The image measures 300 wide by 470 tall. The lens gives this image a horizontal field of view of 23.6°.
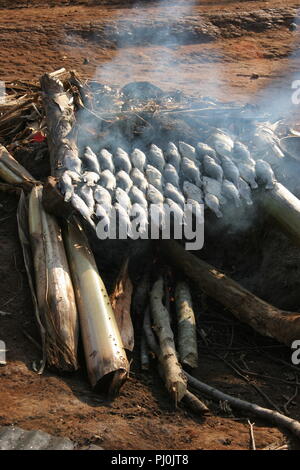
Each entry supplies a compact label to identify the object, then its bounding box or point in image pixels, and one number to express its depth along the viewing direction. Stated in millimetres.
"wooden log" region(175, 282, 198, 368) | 5359
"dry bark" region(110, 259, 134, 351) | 5449
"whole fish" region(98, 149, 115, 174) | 6266
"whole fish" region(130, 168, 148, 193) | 6180
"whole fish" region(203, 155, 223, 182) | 6348
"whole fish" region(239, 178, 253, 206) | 6223
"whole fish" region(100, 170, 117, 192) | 6047
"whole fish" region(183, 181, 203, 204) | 6168
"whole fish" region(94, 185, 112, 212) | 5844
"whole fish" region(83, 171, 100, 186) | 5965
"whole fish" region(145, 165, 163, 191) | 6238
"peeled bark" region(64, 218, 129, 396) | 4887
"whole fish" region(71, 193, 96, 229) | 5641
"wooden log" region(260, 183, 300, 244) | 6125
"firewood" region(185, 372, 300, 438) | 4727
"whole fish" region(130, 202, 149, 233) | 5821
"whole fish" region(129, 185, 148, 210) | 6012
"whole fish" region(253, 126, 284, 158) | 6699
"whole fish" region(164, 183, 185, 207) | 6118
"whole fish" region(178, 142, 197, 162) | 6512
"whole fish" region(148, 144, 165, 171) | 6418
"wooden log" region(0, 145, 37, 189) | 6457
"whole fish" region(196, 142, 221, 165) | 6511
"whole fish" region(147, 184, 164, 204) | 6071
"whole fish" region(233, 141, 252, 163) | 6547
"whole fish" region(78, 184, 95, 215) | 5762
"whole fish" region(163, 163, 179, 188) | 6289
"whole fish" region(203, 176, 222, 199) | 6211
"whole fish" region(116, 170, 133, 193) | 6121
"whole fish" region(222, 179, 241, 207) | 6199
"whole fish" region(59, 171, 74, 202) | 5768
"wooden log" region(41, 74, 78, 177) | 6273
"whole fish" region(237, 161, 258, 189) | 6344
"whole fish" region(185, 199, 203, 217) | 6051
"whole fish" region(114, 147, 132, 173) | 6320
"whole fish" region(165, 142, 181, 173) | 6434
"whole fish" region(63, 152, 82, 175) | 6098
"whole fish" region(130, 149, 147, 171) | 6371
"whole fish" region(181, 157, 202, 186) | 6320
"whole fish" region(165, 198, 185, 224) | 6000
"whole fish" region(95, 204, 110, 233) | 5730
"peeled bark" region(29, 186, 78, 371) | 5060
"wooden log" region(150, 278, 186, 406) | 4930
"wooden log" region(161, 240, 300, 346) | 5555
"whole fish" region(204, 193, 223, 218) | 6078
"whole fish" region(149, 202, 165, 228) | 5941
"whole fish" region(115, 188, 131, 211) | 5930
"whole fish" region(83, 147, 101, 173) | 6199
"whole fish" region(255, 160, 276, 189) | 6328
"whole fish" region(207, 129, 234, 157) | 6559
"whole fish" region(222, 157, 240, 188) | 6344
